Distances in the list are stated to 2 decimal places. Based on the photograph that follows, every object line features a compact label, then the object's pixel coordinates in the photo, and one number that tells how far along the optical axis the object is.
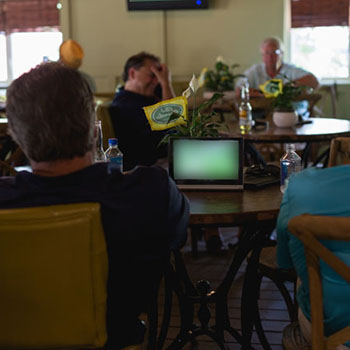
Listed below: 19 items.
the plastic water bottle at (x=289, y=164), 2.15
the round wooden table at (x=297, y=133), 3.50
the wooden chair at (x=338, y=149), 2.32
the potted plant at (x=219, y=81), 6.18
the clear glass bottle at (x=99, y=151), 2.39
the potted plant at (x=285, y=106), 3.78
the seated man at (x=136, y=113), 3.61
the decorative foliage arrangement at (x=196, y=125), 2.20
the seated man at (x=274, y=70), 5.46
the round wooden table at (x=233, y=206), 1.79
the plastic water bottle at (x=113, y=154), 2.30
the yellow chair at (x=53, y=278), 1.22
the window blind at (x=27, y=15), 7.45
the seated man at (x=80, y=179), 1.30
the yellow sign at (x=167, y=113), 2.18
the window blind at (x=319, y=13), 6.80
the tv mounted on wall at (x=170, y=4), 6.92
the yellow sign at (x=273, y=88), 3.89
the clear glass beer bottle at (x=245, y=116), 3.78
